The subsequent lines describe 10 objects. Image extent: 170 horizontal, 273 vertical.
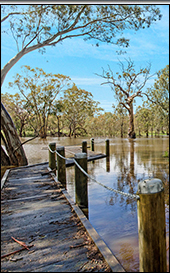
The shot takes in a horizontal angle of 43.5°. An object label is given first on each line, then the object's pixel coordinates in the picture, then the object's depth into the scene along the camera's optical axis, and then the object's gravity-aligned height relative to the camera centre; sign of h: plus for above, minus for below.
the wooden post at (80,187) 3.11 -0.78
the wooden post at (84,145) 10.04 -0.57
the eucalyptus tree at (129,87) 26.13 +5.71
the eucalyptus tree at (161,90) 23.39 +4.80
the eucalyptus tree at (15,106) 31.47 +4.40
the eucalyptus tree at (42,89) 28.69 +6.18
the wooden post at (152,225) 1.17 -0.52
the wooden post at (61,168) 4.42 -0.72
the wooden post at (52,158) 5.88 -0.68
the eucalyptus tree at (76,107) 31.59 +4.27
